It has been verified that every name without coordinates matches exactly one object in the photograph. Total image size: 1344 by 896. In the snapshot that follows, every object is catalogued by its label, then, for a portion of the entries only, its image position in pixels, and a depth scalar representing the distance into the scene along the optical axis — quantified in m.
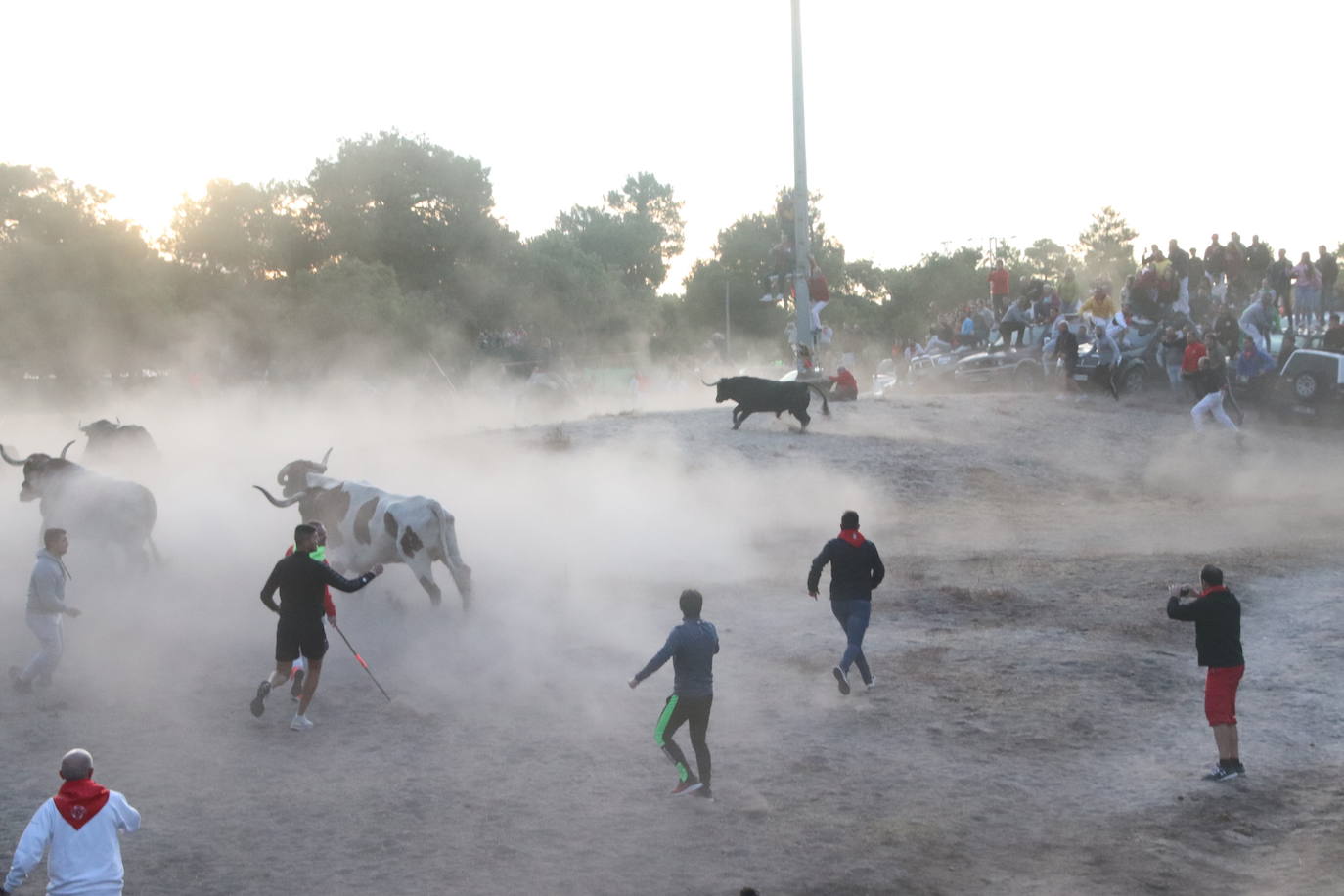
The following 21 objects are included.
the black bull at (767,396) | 26.64
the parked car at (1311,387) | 29.31
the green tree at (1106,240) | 88.56
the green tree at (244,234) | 53.19
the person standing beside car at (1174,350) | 31.92
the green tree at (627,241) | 96.69
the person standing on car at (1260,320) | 31.44
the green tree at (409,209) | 63.00
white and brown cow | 15.04
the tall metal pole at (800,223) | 28.78
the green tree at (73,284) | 45.47
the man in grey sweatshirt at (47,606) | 12.09
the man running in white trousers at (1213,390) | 27.81
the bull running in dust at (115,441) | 21.45
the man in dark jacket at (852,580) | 12.16
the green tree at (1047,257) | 94.19
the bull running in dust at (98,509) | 16.36
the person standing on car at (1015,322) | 36.53
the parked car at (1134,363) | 33.06
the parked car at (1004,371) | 35.28
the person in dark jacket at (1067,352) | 32.84
